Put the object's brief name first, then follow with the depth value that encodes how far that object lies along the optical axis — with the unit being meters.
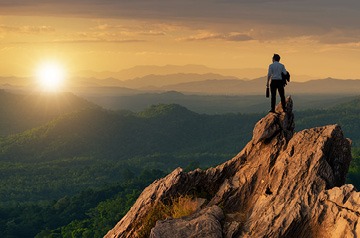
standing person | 27.24
